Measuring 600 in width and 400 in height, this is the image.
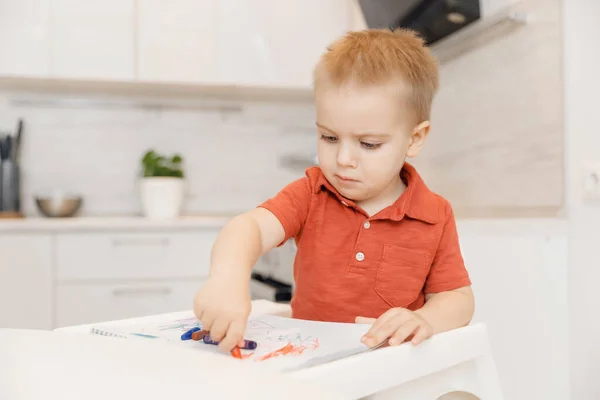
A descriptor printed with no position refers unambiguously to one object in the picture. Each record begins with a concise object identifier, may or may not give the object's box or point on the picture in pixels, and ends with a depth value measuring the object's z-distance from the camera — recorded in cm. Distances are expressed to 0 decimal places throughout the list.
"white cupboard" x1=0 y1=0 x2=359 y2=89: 233
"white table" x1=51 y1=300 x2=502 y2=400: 53
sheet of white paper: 56
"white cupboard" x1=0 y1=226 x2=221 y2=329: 212
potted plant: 248
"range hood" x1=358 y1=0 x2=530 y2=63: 164
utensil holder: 241
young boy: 83
